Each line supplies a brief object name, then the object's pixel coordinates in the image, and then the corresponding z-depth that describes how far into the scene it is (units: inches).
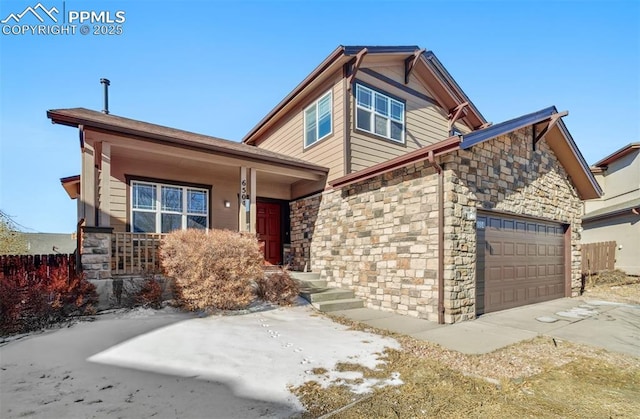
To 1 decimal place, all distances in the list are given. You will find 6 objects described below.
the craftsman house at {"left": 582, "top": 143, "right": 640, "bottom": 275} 551.5
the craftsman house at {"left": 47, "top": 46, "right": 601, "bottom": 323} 256.5
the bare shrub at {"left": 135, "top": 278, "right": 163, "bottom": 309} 241.9
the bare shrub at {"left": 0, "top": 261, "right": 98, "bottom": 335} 191.8
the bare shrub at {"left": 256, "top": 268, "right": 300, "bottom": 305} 284.5
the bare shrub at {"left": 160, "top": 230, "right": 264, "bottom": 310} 233.6
